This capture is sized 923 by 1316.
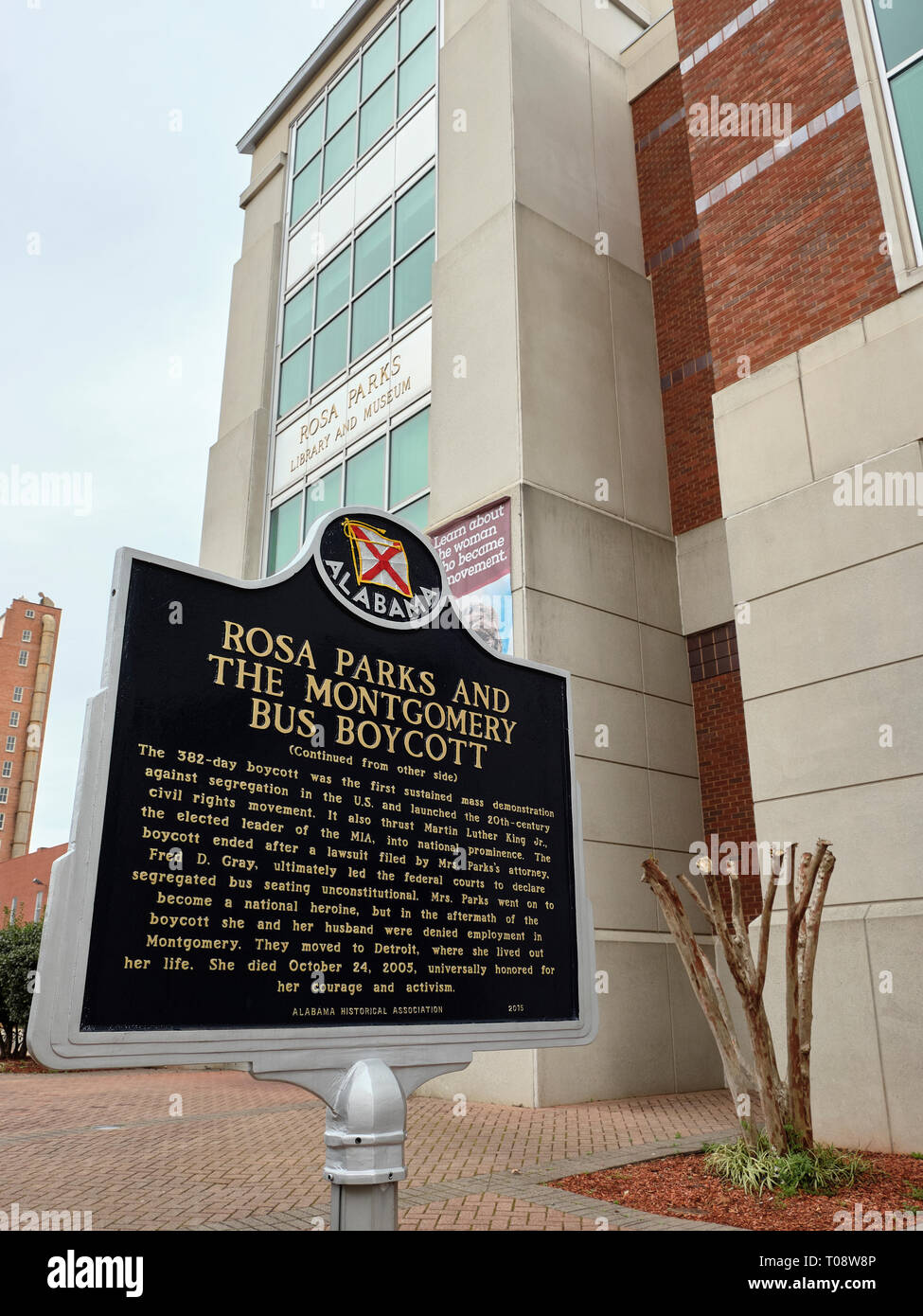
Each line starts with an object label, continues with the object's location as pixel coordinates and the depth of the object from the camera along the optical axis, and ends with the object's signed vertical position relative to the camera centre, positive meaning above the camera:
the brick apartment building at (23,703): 79.06 +21.66
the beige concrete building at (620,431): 9.33 +7.82
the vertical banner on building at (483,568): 13.41 +5.59
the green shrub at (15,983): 18.94 -0.22
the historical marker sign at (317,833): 3.31 +0.53
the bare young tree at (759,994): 6.96 -0.20
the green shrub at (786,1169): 6.50 -1.35
